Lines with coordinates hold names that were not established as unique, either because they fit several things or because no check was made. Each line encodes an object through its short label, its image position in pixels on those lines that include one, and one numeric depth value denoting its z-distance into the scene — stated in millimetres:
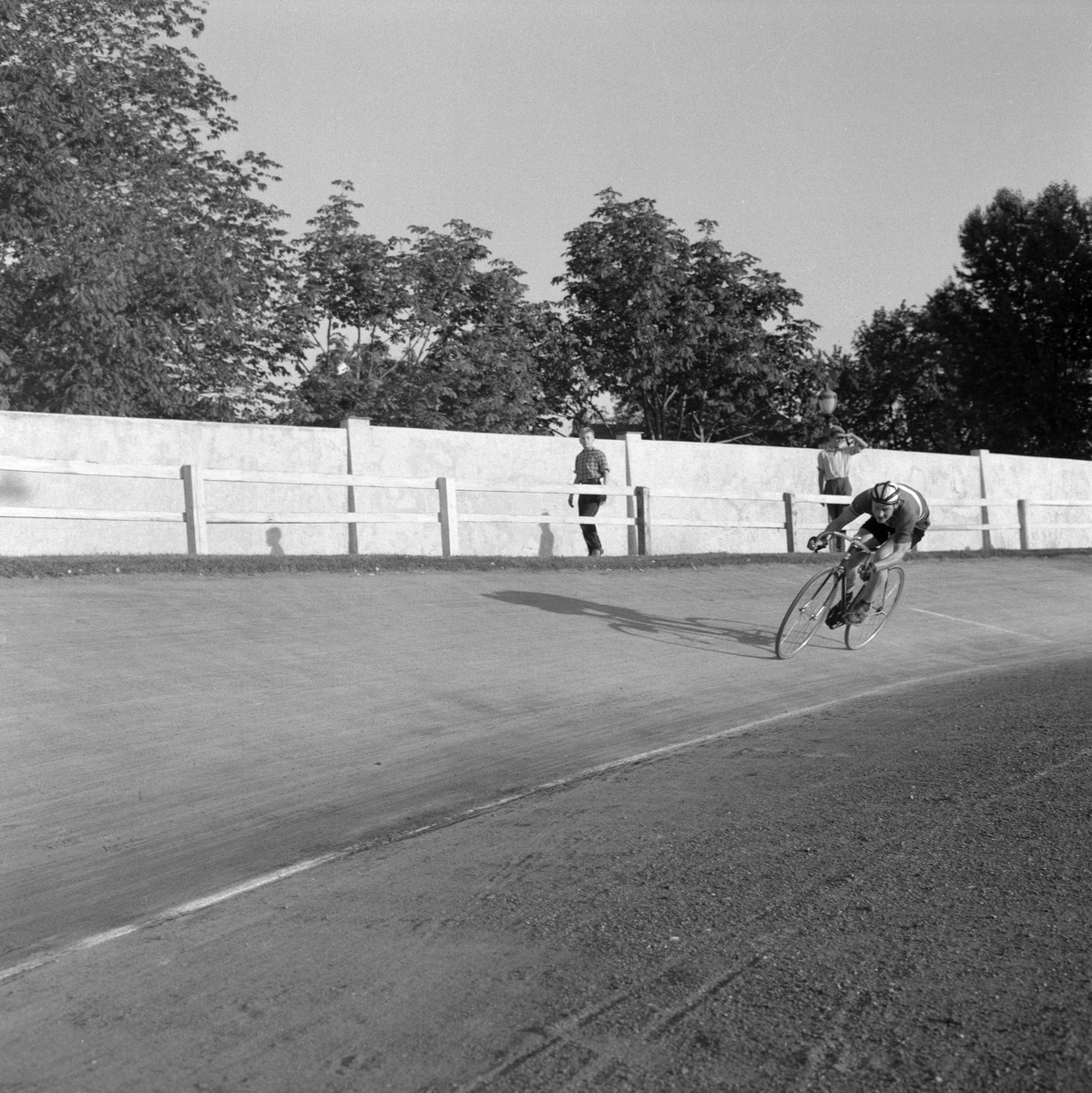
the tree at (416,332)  29797
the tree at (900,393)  61438
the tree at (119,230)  21703
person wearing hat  21484
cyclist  12694
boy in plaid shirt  20406
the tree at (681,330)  38312
